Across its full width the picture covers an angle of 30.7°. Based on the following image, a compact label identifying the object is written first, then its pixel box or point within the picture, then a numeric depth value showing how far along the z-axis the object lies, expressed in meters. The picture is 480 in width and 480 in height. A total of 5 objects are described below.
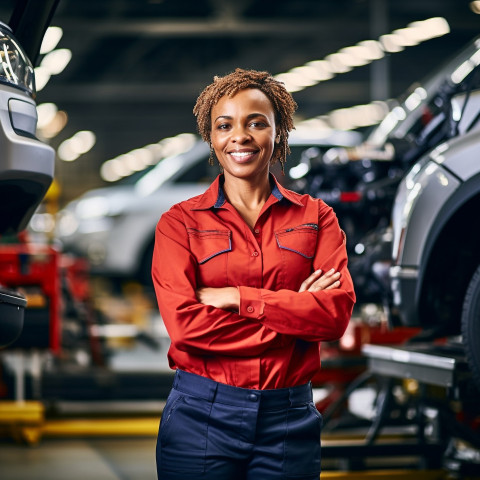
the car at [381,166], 4.99
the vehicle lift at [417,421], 3.81
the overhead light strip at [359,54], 16.78
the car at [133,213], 10.09
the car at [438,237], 3.86
